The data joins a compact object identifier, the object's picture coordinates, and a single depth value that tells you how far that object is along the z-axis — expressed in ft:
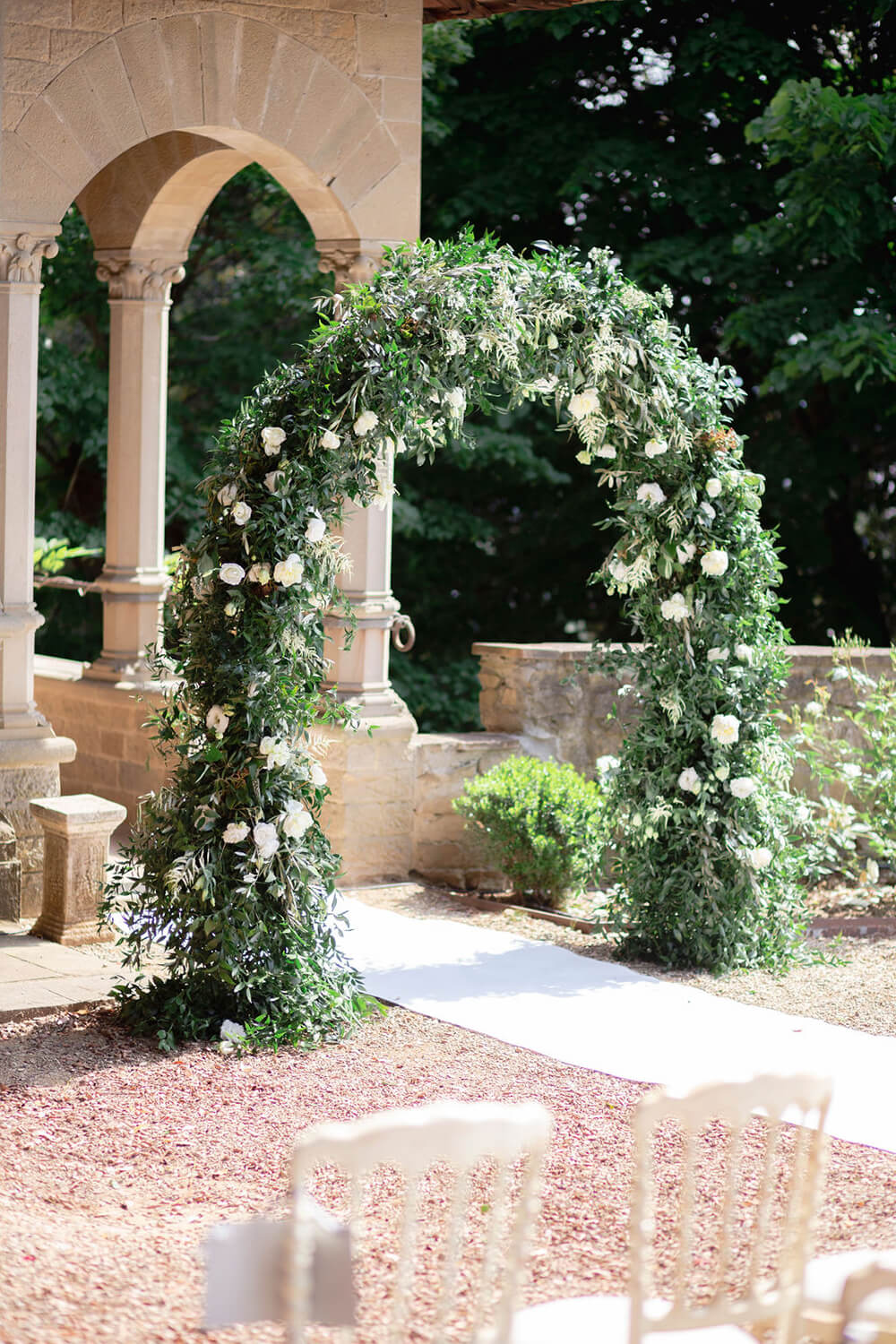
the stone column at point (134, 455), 31.27
